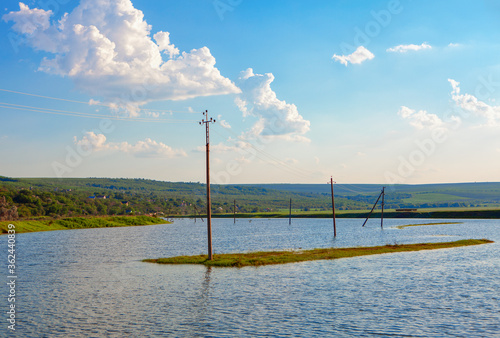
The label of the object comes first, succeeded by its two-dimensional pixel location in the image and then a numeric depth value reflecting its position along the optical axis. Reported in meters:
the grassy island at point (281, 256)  56.18
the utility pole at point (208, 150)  53.97
